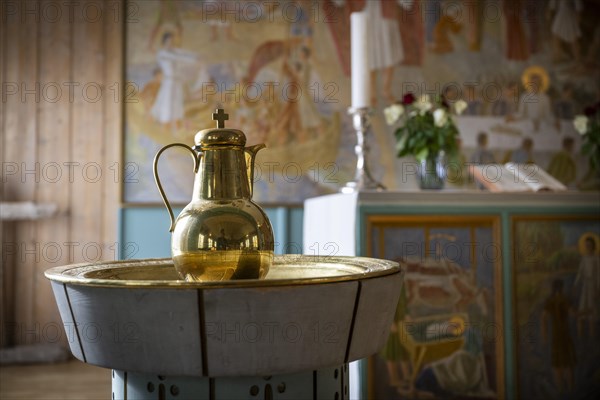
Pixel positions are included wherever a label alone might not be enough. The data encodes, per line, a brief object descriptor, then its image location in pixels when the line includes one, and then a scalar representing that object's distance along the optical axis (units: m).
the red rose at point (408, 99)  3.96
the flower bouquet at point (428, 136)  3.72
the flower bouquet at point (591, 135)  4.12
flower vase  3.70
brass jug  1.24
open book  3.60
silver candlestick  3.52
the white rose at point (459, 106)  3.87
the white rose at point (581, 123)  4.11
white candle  3.44
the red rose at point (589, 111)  4.24
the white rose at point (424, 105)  3.88
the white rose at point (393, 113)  3.95
